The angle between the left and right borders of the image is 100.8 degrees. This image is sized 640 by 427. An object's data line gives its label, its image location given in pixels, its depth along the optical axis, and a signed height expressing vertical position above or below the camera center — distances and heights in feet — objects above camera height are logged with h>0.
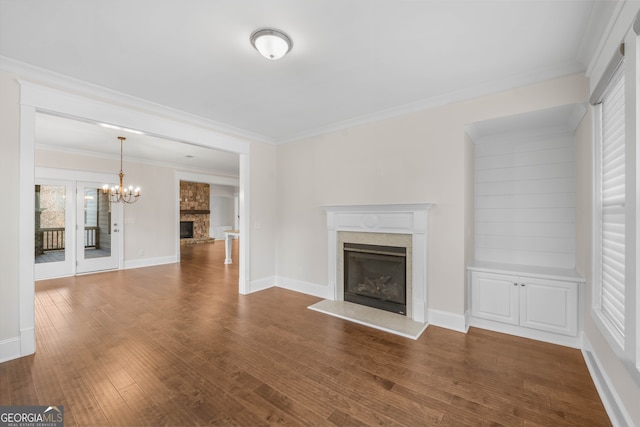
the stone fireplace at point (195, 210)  39.60 +0.34
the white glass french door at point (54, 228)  17.75 -1.17
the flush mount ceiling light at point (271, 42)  6.80 +4.51
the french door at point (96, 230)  19.49 -1.38
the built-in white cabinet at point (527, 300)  8.79 -3.08
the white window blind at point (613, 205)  5.95 +0.23
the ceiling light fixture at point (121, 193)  19.76 +1.51
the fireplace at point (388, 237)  10.96 -1.10
